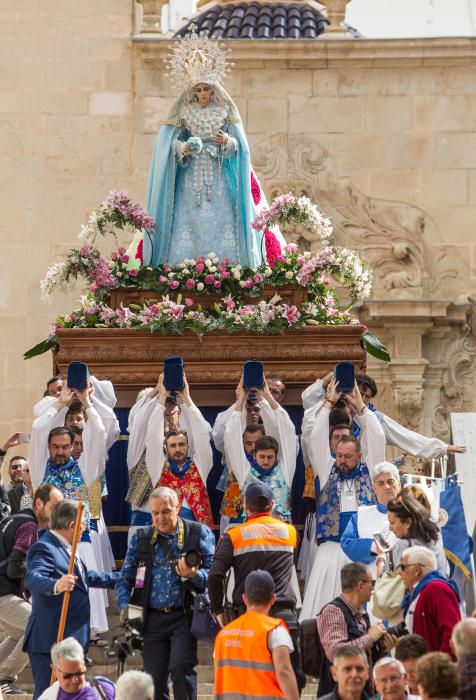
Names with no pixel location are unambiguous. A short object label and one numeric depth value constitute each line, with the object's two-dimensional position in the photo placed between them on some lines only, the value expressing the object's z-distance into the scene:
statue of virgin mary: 21.87
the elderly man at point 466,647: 12.75
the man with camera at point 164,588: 15.63
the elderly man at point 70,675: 14.01
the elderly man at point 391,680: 13.11
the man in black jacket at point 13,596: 17.21
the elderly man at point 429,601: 14.25
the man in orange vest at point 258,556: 15.25
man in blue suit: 15.74
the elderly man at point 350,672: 13.39
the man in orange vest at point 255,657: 14.01
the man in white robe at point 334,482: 18.21
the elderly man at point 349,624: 14.30
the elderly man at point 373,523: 16.26
